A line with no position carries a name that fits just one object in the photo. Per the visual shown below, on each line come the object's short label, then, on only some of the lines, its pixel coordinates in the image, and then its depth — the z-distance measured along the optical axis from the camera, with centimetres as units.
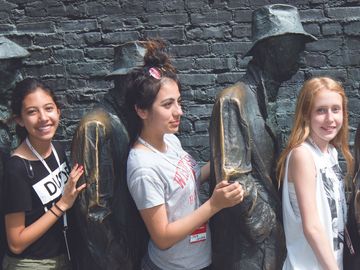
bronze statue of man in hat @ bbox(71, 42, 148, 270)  223
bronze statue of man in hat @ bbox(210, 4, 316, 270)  221
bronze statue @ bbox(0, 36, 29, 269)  240
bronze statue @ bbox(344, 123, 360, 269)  222
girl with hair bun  206
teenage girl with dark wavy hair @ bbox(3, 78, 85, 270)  219
